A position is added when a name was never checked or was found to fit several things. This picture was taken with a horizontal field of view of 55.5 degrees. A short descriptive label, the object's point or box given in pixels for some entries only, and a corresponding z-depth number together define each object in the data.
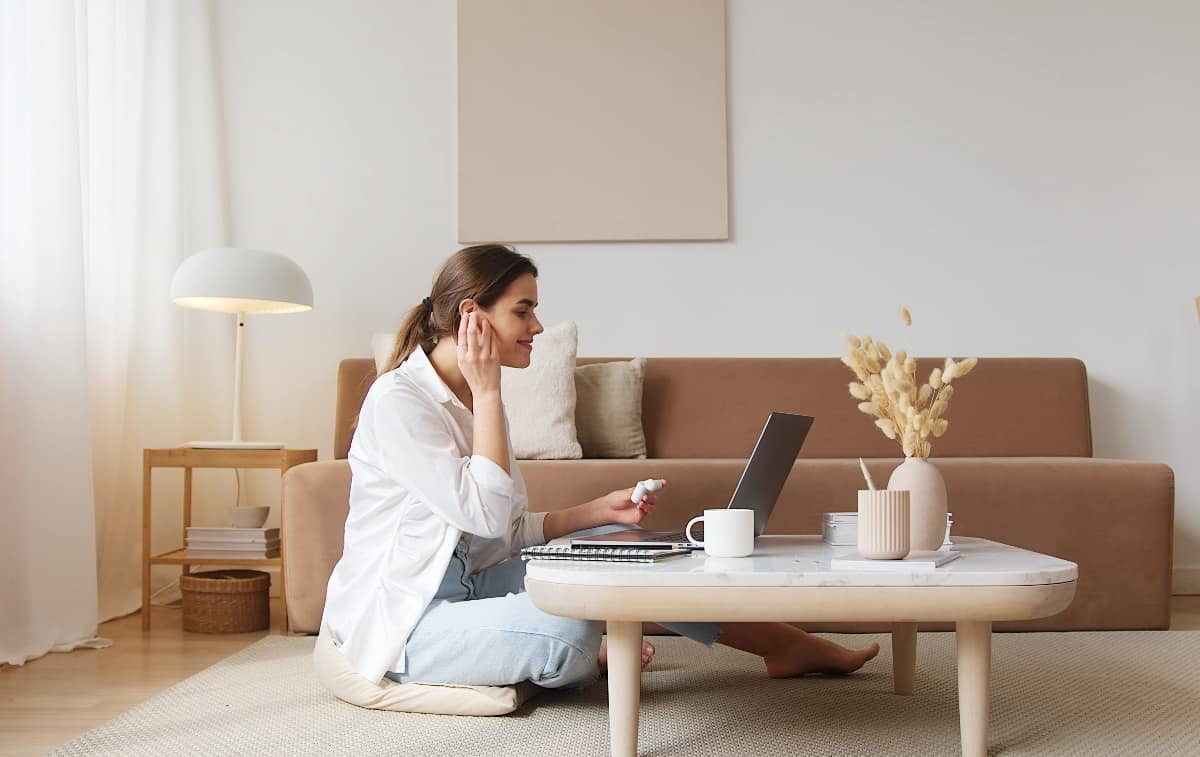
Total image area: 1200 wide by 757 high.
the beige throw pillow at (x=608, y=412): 3.52
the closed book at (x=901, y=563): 1.63
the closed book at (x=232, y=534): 3.32
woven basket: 3.20
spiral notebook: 1.74
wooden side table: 3.27
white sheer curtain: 2.87
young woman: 2.01
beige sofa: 2.99
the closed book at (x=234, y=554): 3.31
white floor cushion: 2.09
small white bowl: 3.38
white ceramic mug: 1.83
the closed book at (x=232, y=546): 3.32
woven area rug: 1.92
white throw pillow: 3.29
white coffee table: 1.61
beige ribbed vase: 1.73
